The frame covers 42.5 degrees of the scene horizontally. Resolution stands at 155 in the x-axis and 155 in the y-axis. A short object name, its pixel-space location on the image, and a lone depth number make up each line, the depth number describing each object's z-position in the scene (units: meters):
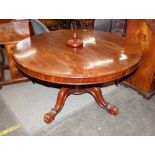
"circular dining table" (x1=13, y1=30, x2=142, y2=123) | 1.42
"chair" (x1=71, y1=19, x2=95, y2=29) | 4.25
